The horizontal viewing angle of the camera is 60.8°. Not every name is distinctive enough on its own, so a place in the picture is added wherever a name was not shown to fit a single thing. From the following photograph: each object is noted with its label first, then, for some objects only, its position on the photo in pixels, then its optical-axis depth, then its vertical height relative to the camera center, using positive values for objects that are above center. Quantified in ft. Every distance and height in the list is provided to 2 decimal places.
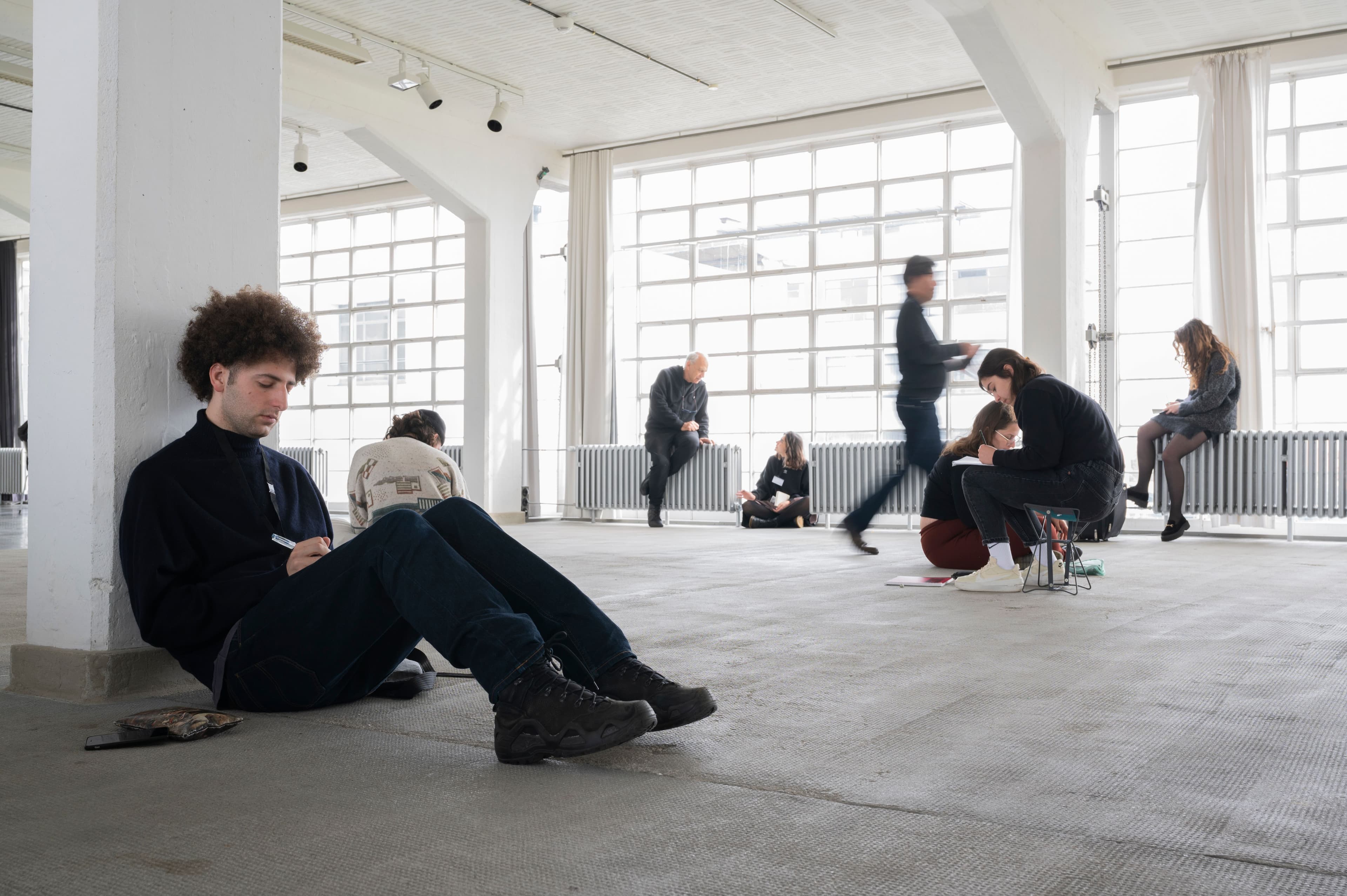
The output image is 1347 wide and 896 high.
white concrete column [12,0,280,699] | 8.38 +1.15
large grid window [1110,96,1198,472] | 34.65 +5.75
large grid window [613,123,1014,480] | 37.37 +5.84
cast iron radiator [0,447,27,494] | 54.95 -1.74
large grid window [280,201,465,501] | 48.49 +5.18
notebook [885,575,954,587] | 16.62 -2.12
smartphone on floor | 6.92 -1.85
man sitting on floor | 6.38 -0.94
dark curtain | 56.75 +4.24
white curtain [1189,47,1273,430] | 31.73 +6.09
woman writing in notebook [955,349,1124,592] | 15.26 -0.48
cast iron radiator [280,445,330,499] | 50.72 -1.01
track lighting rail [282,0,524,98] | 31.32 +11.38
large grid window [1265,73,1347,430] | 32.81 +5.57
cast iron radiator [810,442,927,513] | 35.65 -1.20
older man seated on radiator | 37.45 +0.30
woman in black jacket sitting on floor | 35.94 -1.61
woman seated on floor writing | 17.22 -1.07
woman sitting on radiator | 27.07 +0.61
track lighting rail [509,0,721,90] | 30.71 +11.31
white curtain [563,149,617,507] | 42.19 +4.65
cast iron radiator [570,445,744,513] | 38.99 -1.48
